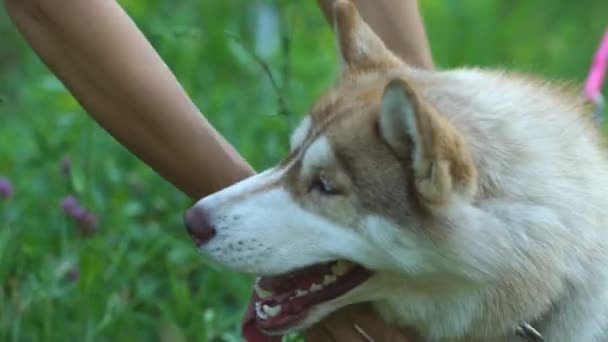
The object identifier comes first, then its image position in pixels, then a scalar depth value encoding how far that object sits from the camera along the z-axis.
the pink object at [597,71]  7.08
